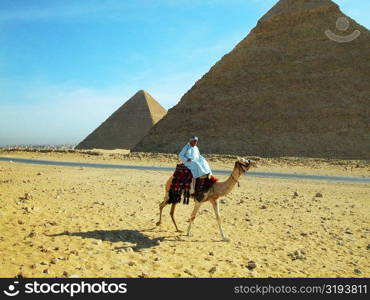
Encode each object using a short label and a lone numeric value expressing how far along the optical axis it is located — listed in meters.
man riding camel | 7.29
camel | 7.23
